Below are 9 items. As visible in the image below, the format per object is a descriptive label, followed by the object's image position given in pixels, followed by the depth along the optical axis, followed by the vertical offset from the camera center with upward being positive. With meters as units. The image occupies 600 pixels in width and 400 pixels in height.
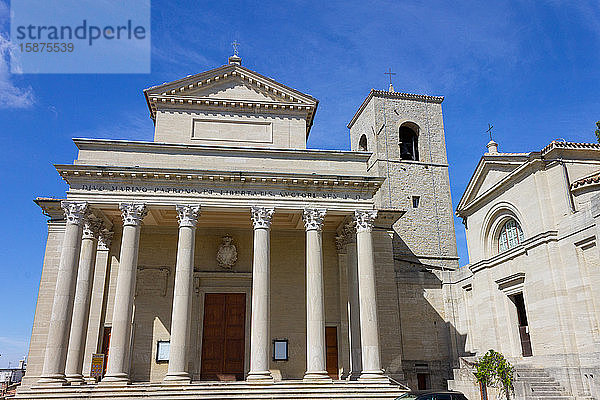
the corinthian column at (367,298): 18.88 +2.24
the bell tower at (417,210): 26.50 +9.43
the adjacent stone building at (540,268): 18.19 +3.58
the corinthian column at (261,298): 18.14 +2.21
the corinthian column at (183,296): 17.80 +2.25
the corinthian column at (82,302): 18.55 +2.14
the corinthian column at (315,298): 18.59 +2.23
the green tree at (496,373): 18.97 -0.74
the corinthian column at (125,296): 17.62 +2.27
